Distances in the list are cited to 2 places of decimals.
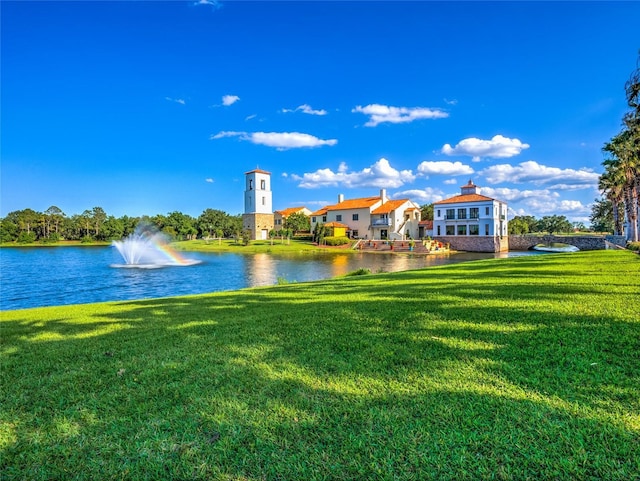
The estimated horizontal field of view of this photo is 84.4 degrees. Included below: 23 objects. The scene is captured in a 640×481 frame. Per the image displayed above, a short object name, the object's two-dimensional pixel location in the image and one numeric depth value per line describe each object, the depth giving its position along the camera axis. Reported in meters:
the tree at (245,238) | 56.83
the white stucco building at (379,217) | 54.81
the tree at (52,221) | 76.25
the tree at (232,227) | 75.19
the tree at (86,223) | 78.19
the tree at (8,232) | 68.25
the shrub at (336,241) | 52.19
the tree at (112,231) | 72.81
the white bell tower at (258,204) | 67.78
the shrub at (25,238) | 68.50
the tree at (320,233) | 53.97
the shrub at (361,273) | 15.64
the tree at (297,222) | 64.00
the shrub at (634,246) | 16.70
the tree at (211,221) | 75.44
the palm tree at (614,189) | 28.34
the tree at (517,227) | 66.32
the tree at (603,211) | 51.85
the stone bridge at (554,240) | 41.41
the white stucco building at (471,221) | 45.88
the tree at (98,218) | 76.24
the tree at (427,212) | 67.38
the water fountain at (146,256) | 29.56
